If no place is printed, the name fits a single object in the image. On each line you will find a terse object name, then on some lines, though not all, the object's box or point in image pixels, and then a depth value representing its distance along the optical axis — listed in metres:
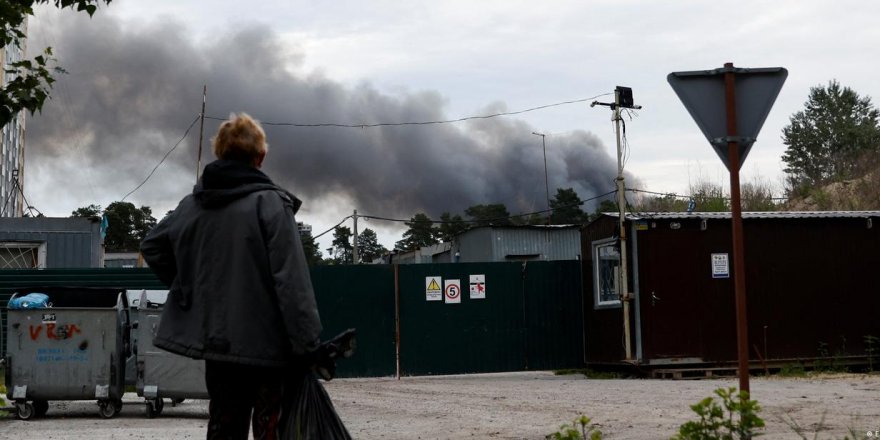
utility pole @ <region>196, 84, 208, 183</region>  40.00
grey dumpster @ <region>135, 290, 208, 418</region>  11.37
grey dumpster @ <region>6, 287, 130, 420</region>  11.16
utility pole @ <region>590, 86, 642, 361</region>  16.92
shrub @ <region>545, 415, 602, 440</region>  4.76
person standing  4.11
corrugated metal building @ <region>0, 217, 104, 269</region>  25.59
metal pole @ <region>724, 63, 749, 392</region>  5.84
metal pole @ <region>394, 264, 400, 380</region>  18.23
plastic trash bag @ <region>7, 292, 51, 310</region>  11.47
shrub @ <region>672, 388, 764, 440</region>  4.51
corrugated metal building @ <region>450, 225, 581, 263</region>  34.84
